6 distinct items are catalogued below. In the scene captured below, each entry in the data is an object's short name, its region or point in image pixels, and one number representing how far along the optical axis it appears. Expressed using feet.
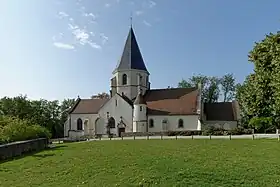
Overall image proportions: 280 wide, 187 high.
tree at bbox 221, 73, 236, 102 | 143.73
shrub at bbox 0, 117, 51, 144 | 50.57
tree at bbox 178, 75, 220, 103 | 140.78
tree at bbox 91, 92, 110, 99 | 158.43
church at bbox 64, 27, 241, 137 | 103.36
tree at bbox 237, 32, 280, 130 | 53.58
